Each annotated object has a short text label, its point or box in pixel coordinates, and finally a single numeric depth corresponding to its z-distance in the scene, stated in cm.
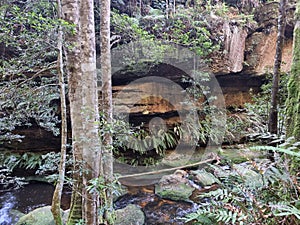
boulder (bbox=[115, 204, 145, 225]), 347
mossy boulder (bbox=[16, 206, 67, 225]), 332
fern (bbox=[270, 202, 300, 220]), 90
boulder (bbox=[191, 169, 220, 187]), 476
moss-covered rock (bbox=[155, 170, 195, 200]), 431
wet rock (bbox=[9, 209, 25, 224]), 388
